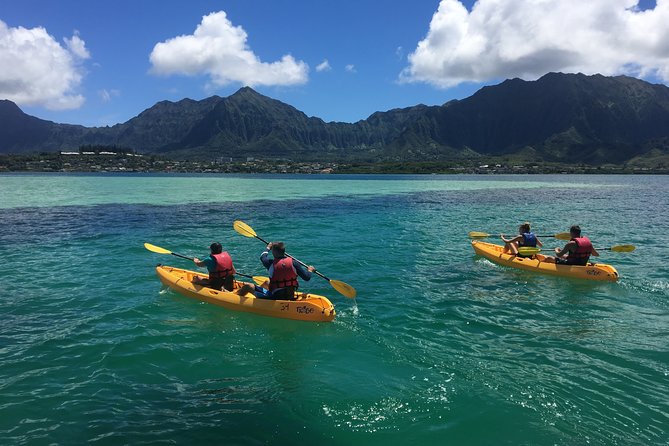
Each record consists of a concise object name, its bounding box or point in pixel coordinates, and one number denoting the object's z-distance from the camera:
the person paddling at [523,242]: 19.48
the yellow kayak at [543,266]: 16.50
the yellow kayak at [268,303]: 12.43
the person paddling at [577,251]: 17.00
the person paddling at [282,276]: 12.66
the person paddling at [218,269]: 13.99
